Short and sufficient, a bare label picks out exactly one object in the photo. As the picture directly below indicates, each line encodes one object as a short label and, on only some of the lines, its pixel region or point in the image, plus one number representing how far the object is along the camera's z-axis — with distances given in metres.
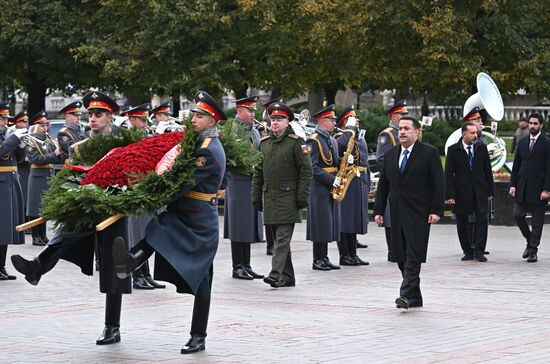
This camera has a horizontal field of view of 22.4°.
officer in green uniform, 14.44
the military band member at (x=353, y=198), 17.25
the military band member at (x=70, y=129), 18.58
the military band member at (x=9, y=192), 15.36
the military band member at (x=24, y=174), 20.94
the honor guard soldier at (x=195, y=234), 10.05
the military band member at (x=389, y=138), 17.75
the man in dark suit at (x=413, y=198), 12.58
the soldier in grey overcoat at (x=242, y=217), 15.51
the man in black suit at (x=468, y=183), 17.92
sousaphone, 21.98
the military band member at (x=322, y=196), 16.33
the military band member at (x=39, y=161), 19.09
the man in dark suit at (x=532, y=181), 17.64
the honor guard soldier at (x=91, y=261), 10.19
